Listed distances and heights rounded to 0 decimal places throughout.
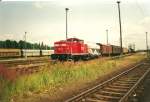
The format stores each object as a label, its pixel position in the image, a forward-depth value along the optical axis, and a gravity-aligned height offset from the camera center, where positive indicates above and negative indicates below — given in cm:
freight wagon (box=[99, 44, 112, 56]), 5329 -4
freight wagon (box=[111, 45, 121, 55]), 6906 -32
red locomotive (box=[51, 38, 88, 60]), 3117 -1
